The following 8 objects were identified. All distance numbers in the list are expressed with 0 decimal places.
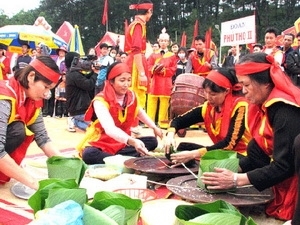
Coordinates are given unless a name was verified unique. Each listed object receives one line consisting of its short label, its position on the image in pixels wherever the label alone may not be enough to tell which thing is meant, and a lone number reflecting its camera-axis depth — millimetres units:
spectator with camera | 5655
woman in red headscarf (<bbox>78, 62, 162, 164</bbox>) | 3045
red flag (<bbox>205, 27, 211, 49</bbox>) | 9196
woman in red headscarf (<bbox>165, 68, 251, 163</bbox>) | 2672
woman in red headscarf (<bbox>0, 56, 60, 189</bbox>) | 2426
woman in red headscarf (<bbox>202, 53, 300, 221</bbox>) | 1894
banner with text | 6215
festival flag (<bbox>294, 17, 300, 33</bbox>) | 8965
